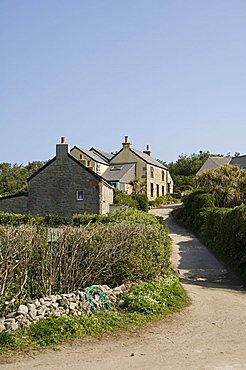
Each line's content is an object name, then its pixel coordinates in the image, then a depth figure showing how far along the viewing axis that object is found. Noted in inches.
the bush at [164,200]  2281.5
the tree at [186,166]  3273.1
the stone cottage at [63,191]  1467.8
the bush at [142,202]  1875.7
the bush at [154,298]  434.7
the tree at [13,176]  2672.2
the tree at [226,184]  1571.1
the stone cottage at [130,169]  2233.0
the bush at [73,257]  409.1
